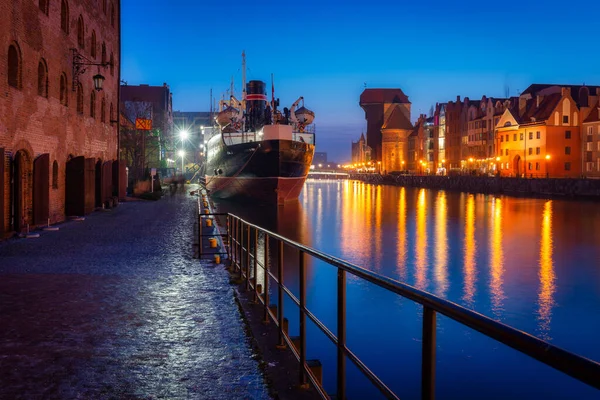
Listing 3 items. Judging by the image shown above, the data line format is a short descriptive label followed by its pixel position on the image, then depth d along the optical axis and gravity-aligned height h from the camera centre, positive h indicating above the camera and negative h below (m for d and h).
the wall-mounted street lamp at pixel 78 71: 23.83 +4.98
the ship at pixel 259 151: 46.16 +3.05
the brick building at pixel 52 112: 17.72 +2.85
